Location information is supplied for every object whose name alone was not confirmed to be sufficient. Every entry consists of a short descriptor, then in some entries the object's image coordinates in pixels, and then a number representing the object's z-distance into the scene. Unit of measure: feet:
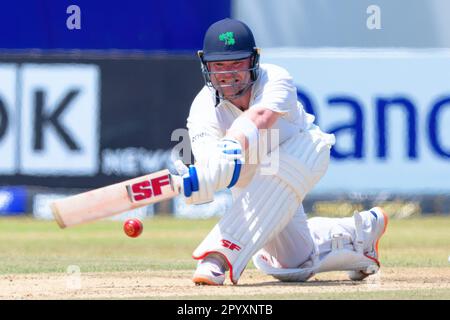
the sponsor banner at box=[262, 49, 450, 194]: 46.26
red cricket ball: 22.24
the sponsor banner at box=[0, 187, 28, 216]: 46.83
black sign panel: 46.11
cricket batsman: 21.80
